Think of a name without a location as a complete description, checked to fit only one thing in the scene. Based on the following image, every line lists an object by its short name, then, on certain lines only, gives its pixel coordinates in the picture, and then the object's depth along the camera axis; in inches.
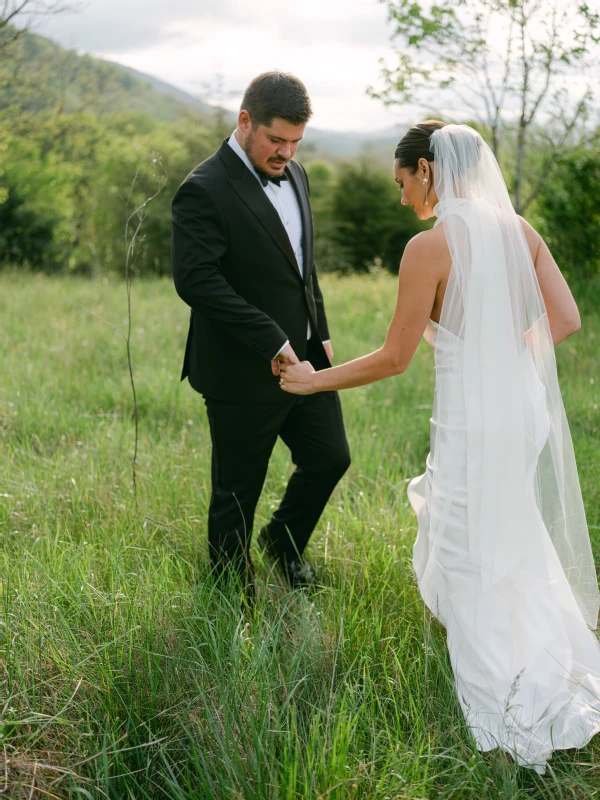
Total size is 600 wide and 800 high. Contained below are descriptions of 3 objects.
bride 98.8
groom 124.6
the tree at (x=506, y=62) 277.1
